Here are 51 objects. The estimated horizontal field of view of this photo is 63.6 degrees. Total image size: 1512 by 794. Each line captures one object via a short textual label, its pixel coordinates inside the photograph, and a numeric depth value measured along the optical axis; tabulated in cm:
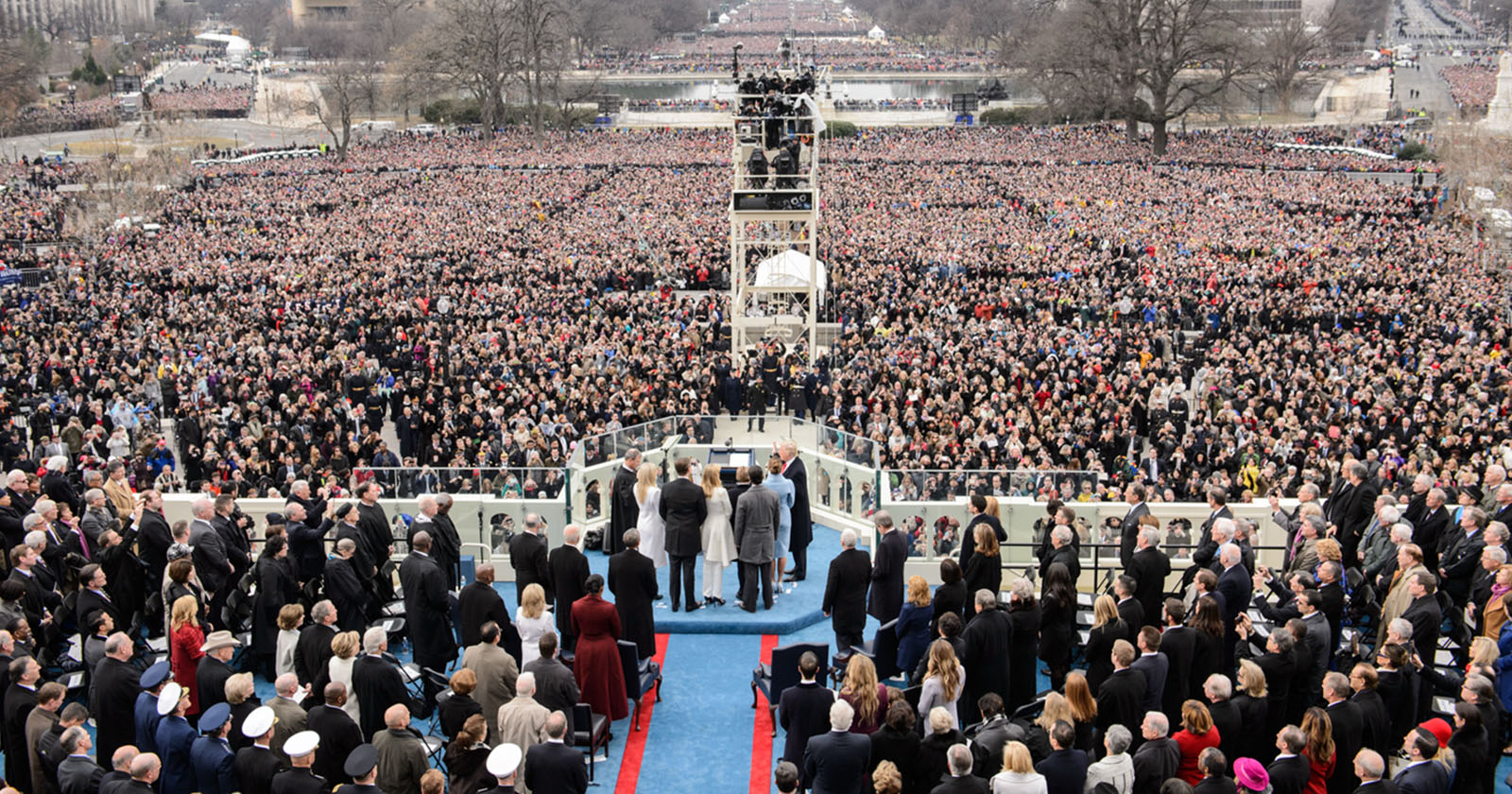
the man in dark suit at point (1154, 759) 735
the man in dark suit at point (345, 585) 977
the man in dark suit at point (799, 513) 1159
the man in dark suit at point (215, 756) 753
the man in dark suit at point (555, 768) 752
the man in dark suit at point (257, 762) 743
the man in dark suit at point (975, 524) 1011
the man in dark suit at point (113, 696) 832
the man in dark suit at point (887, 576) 1003
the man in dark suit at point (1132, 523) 1053
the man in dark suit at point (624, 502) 1166
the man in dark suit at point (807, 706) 813
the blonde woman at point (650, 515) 1122
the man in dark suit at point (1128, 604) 898
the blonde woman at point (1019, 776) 696
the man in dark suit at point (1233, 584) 927
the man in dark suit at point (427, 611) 970
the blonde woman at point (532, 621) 892
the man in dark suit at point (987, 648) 877
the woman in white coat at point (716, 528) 1114
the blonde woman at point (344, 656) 842
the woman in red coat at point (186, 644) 872
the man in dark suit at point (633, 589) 985
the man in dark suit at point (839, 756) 743
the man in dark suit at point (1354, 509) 1122
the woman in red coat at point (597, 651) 922
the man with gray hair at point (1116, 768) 718
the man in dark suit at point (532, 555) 1033
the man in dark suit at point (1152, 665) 838
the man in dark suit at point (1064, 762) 731
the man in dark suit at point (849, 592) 998
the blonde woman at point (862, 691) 783
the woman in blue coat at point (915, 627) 917
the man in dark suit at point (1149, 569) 966
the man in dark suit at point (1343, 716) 780
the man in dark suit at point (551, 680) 855
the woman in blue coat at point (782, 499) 1134
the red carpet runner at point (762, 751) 924
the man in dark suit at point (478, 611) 944
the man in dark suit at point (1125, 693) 816
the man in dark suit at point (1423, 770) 721
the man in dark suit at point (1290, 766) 726
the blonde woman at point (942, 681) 822
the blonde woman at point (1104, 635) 871
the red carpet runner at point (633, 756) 925
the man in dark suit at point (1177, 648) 857
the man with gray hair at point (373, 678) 844
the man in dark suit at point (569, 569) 991
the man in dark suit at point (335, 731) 777
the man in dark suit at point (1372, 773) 697
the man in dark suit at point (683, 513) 1093
